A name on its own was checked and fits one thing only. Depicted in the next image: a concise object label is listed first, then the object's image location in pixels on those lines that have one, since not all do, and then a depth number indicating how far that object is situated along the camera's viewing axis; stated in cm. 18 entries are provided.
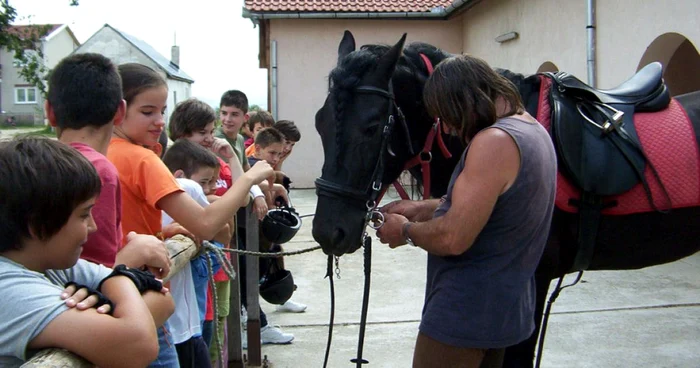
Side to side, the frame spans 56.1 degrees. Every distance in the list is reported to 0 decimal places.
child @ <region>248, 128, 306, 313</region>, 480
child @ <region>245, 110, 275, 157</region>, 636
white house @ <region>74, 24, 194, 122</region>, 4050
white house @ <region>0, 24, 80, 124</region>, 5622
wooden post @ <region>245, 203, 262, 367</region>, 406
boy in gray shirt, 111
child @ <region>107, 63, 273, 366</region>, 207
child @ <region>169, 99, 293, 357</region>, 366
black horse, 243
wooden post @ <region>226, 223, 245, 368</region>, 383
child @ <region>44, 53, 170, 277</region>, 163
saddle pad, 262
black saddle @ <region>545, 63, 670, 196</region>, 255
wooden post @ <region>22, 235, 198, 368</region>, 102
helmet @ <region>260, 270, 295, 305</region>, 426
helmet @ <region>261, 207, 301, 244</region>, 367
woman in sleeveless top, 188
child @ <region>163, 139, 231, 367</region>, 253
